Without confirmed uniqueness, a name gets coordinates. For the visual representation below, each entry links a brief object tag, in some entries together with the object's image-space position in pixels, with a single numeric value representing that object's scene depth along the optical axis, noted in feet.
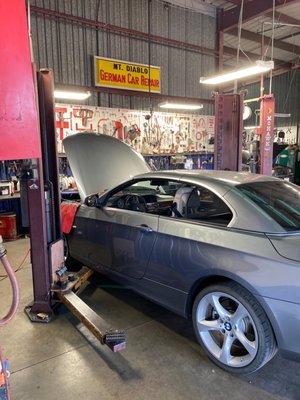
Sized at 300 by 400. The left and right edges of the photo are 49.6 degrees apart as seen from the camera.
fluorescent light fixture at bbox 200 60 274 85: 15.48
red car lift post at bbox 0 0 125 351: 4.87
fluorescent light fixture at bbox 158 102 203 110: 27.43
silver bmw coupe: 6.68
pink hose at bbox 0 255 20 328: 5.19
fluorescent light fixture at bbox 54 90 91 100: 21.51
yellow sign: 25.11
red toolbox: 20.61
